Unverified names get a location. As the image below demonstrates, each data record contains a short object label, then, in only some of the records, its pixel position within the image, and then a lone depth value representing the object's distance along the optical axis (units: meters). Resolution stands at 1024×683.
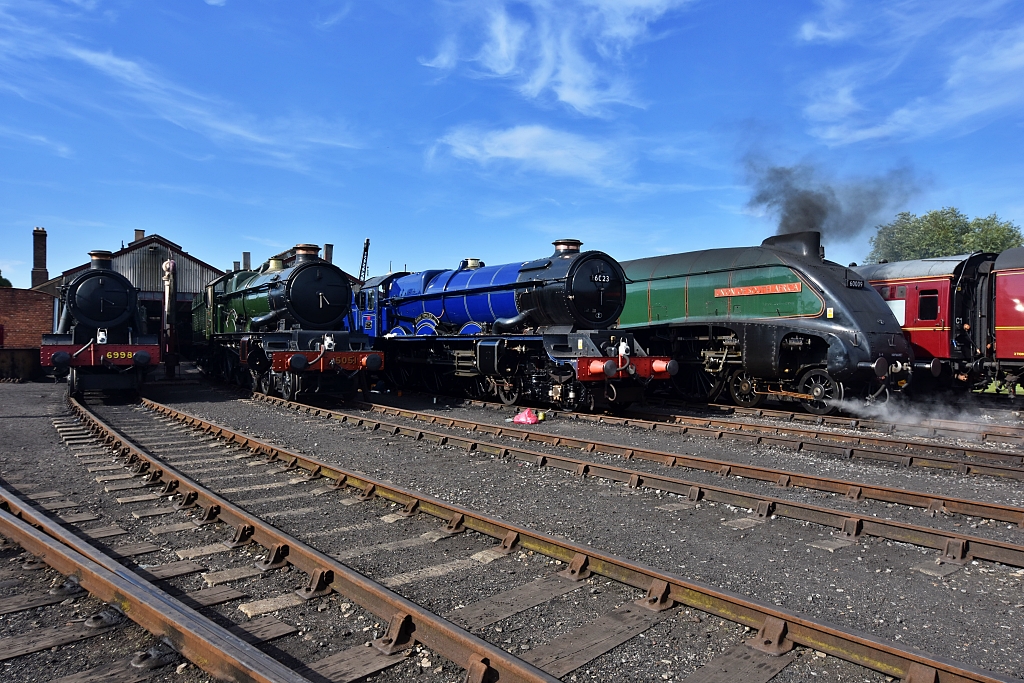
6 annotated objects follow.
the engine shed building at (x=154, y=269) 30.27
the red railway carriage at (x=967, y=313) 13.55
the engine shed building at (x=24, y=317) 26.72
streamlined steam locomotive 11.81
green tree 37.06
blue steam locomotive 12.08
